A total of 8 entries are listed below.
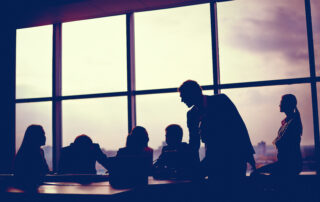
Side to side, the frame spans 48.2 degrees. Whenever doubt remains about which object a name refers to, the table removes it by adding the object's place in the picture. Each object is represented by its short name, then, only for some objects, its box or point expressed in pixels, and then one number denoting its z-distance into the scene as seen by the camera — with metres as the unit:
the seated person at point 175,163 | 3.21
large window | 5.30
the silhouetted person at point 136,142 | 3.52
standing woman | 3.53
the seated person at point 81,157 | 4.43
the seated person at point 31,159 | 3.09
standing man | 2.64
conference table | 2.12
